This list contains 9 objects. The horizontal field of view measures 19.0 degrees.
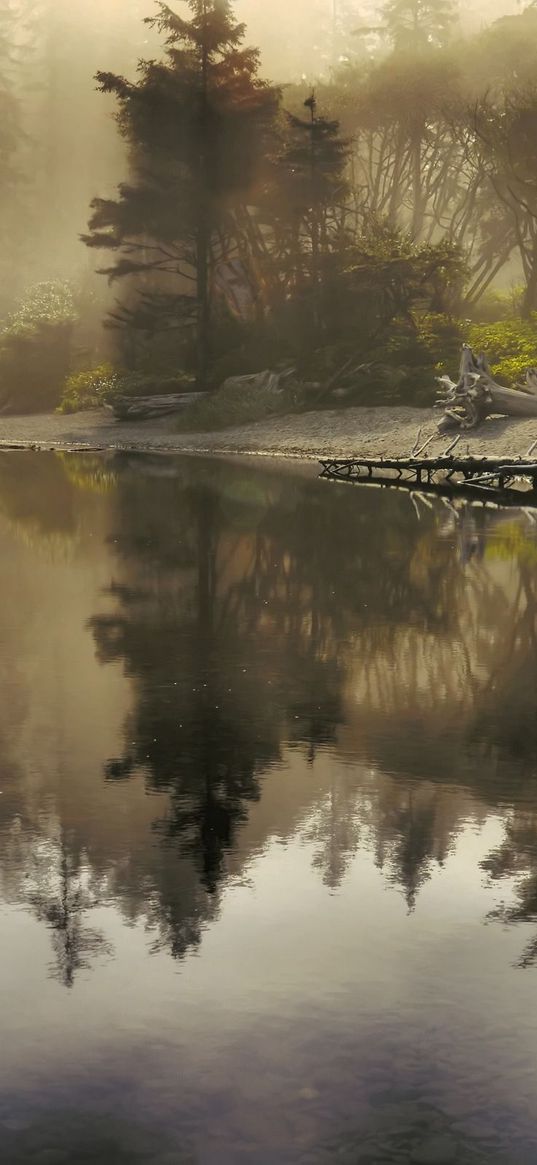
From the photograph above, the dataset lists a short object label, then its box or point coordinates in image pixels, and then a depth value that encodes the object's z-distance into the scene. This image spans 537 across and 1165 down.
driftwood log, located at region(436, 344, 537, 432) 38.50
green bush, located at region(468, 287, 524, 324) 62.06
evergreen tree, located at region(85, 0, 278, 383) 54.50
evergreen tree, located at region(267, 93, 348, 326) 54.78
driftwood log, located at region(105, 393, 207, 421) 53.28
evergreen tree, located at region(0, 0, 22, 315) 94.62
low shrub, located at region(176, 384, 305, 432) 49.56
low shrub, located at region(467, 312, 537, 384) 45.81
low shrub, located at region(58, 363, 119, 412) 57.62
